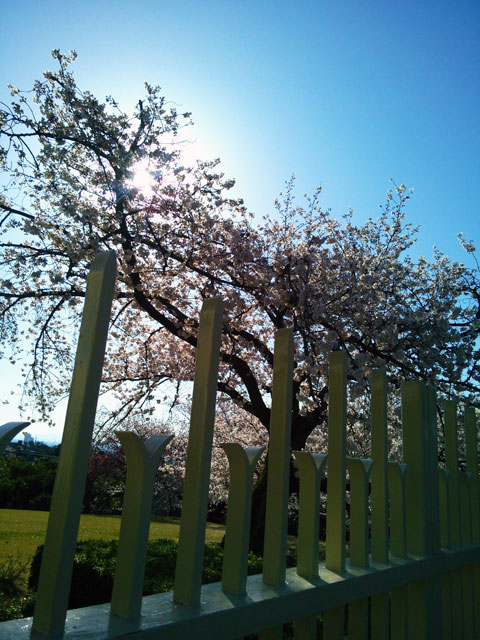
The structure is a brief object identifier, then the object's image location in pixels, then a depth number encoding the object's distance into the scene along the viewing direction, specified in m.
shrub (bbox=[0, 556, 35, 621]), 4.23
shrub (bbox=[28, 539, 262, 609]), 4.35
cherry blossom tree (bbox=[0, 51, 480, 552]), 6.53
